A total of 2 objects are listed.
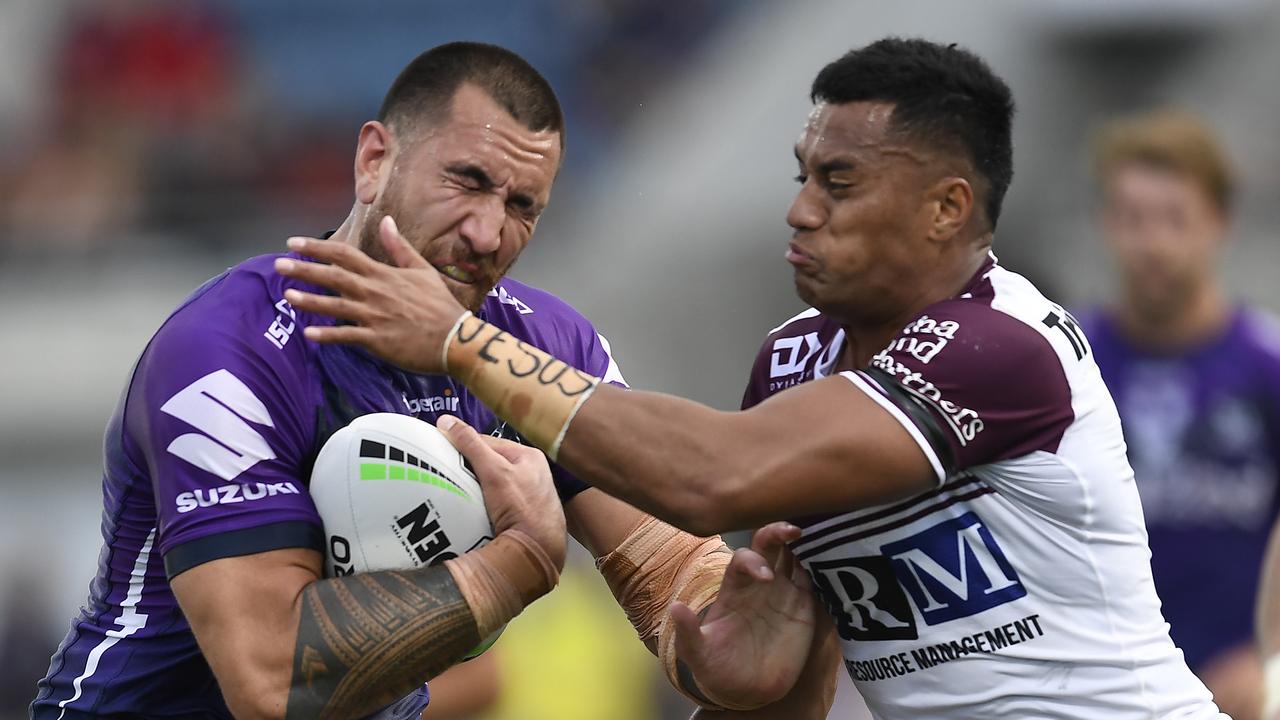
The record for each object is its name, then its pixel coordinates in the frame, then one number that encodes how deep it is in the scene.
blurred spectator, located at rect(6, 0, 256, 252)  22.59
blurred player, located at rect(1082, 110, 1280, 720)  12.84
